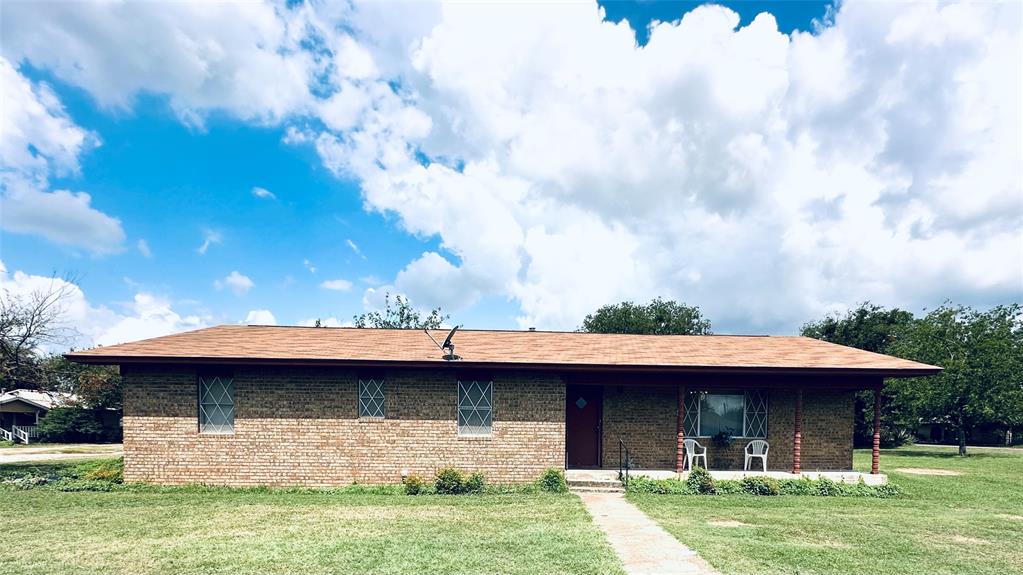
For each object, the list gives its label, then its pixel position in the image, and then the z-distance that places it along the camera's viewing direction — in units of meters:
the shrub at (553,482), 11.95
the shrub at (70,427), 27.47
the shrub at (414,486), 11.73
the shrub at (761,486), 12.01
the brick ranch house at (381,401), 12.23
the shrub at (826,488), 12.19
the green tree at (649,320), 47.88
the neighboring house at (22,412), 28.23
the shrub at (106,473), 12.24
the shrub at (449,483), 11.83
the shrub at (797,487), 12.22
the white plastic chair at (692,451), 13.48
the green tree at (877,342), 23.71
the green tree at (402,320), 52.55
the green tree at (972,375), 21.44
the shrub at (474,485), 11.91
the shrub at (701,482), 12.05
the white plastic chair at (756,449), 13.64
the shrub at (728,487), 12.04
